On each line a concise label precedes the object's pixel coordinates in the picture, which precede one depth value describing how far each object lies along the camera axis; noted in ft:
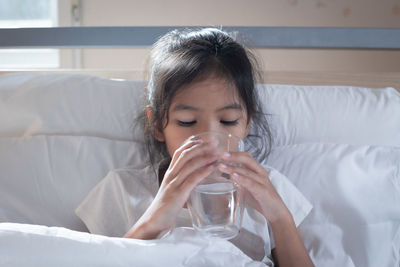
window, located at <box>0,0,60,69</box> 8.04
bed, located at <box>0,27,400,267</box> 3.52
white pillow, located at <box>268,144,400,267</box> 3.44
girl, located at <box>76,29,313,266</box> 2.63
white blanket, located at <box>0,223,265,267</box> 2.15
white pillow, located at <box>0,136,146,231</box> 3.62
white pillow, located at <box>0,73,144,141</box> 4.00
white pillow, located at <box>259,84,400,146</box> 3.98
